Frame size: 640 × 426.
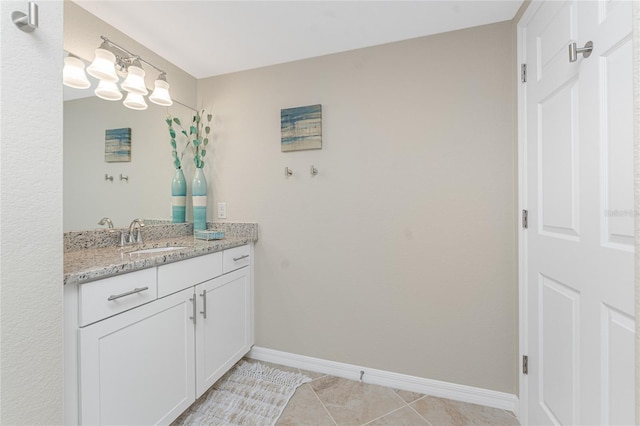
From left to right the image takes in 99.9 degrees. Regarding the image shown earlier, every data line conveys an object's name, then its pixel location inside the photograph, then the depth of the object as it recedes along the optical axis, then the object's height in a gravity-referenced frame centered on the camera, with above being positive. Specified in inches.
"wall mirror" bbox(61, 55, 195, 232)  58.1 +11.9
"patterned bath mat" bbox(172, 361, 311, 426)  58.8 -45.1
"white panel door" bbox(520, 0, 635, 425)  32.6 -0.4
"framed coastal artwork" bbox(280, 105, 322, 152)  76.3 +24.3
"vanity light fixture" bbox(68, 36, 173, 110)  59.4 +32.4
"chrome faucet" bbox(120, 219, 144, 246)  66.7 -5.8
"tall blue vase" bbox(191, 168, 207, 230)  83.0 +4.5
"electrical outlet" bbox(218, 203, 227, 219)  87.0 +0.6
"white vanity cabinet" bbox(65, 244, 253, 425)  39.4 -23.7
